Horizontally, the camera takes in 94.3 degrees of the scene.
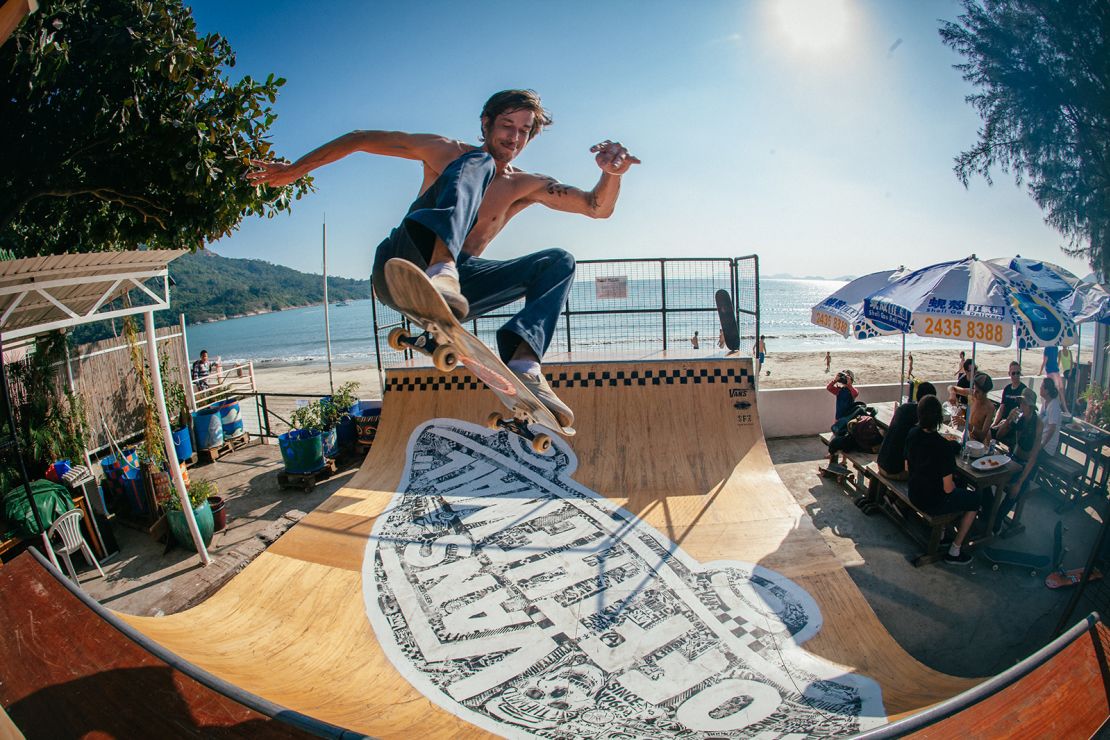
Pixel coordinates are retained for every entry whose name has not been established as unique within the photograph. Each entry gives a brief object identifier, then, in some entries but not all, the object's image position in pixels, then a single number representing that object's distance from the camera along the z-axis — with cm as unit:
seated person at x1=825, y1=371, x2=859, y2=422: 801
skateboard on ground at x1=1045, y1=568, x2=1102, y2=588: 479
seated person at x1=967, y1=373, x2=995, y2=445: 670
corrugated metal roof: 444
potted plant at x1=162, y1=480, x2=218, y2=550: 650
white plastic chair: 562
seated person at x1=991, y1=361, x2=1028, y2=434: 694
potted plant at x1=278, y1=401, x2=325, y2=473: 827
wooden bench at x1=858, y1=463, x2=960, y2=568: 531
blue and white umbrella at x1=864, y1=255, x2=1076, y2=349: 533
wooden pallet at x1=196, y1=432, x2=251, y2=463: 988
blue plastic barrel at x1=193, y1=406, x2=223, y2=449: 988
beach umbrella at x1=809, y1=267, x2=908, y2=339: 718
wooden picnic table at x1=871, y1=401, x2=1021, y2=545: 536
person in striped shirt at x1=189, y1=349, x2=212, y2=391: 1262
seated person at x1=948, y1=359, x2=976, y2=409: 792
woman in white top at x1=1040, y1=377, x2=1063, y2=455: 617
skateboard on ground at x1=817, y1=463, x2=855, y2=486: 748
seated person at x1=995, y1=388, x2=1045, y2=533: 553
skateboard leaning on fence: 873
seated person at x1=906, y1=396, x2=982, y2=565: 501
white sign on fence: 945
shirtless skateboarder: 254
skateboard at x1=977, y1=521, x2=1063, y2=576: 493
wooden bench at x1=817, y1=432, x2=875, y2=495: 686
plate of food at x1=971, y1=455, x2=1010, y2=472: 546
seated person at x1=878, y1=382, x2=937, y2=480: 582
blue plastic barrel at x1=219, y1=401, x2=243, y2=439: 1063
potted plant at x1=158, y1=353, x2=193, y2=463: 927
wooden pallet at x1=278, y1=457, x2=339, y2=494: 823
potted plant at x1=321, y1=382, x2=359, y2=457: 890
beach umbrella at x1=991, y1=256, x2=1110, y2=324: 591
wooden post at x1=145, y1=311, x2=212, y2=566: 572
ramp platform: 321
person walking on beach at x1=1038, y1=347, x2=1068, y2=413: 864
